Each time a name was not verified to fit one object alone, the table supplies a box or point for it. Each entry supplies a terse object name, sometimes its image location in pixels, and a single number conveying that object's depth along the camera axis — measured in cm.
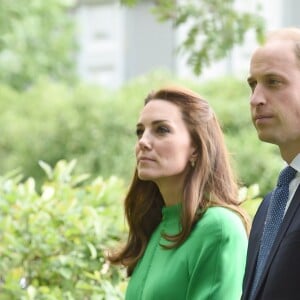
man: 573
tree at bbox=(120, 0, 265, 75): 1330
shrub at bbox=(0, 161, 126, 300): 991
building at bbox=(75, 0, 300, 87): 4894
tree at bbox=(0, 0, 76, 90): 3844
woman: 751
